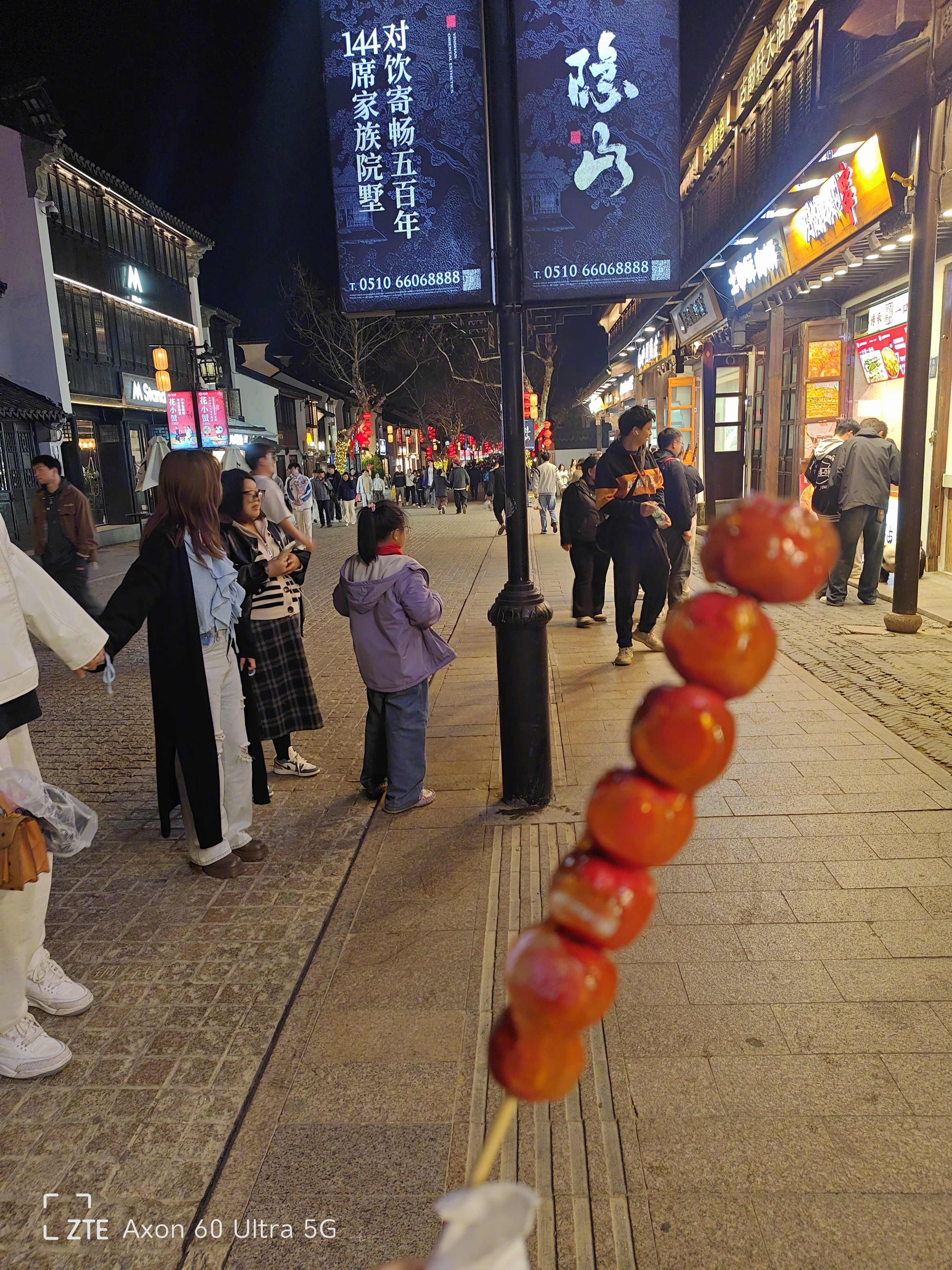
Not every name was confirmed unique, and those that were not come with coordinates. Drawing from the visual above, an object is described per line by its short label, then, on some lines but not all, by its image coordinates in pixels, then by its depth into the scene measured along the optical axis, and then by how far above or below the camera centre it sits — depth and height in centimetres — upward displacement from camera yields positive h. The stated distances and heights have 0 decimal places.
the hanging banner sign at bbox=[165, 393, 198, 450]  2264 +134
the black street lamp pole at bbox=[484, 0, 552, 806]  423 -43
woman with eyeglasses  475 -94
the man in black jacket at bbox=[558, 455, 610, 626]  955 -109
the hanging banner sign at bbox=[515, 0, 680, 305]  405 +148
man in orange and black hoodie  757 -56
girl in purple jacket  469 -100
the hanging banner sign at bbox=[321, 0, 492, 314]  416 +152
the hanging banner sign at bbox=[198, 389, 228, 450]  2272 +139
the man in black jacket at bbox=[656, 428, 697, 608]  863 -63
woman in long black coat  391 -77
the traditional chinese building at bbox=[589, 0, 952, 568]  813 +255
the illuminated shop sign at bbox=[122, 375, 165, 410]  2514 +237
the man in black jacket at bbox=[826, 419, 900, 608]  966 -49
